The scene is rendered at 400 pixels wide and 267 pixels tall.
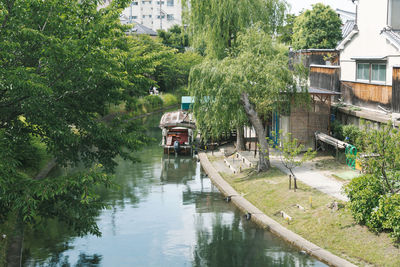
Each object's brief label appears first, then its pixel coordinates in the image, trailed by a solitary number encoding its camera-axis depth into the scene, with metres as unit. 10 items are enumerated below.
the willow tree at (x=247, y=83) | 22.11
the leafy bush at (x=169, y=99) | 64.62
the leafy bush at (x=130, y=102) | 15.05
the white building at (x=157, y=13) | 106.69
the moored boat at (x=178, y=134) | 34.50
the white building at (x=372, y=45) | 23.88
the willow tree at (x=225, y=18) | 28.20
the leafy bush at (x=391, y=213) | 12.99
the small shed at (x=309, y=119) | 26.30
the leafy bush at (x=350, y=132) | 24.22
